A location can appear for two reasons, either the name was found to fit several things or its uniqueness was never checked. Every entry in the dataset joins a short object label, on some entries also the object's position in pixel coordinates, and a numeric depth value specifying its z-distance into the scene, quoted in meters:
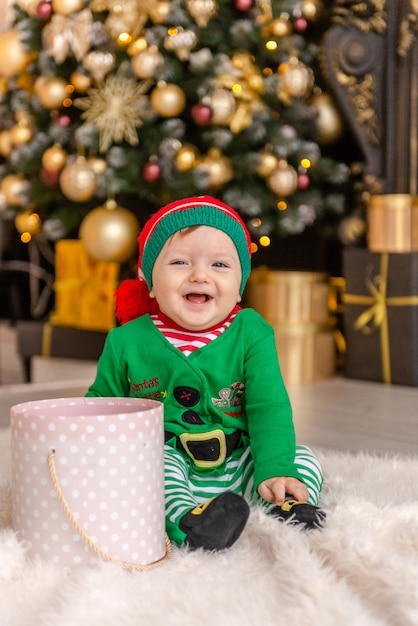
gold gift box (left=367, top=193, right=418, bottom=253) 2.73
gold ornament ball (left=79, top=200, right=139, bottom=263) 2.75
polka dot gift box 0.90
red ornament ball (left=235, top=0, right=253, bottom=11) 2.66
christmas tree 2.62
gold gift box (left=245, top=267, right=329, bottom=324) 2.83
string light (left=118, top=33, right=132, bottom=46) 2.72
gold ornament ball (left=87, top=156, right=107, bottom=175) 2.71
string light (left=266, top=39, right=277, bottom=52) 2.71
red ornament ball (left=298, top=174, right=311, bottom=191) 2.70
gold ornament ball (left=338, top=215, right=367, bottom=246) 2.82
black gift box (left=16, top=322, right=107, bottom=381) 3.12
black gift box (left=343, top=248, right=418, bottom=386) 2.69
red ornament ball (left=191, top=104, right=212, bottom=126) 2.59
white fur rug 0.80
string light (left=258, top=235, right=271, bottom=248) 2.60
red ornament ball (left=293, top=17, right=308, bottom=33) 2.74
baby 1.15
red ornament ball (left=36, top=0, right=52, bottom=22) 2.87
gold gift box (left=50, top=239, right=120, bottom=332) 3.08
